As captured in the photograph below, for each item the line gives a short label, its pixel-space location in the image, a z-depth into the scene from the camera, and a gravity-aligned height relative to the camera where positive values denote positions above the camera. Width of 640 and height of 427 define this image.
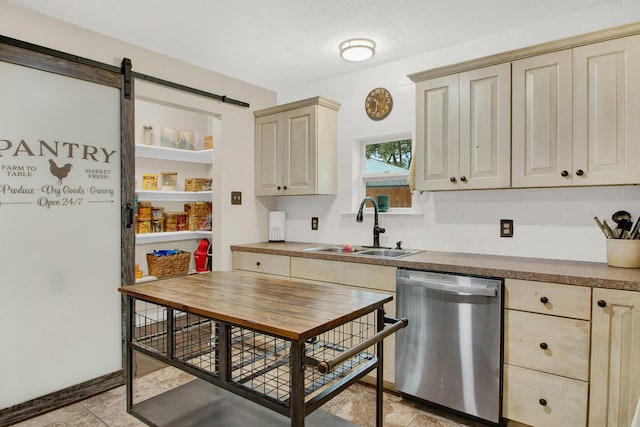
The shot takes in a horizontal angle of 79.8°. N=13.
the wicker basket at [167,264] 4.05 -0.59
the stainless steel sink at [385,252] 3.00 -0.34
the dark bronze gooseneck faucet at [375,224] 3.23 -0.13
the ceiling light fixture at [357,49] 2.89 +1.23
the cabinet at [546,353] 1.94 -0.76
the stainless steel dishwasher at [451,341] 2.16 -0.79
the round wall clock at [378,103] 3.32 +0.94
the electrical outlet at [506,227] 2.70 -0.13
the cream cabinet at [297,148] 3.47 +0.58
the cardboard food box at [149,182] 4.21 +0.30
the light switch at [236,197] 3.69 +0.12
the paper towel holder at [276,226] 3.95 -0.17
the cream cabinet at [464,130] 2.48 +0.54
